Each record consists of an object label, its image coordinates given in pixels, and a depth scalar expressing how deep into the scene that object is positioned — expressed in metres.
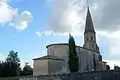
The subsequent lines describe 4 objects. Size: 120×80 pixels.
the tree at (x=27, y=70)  32.35
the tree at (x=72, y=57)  25.23
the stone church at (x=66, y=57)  26.64
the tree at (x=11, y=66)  29.17
